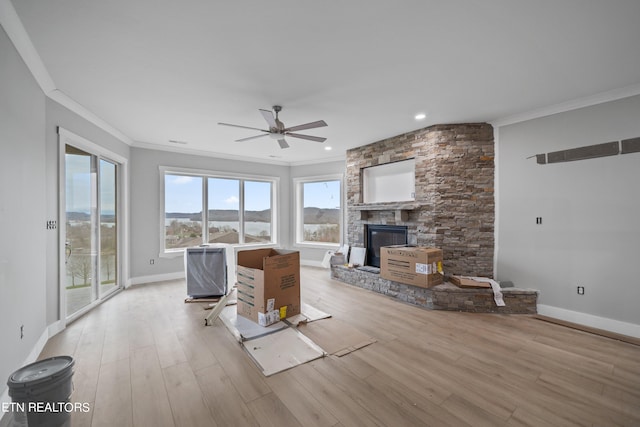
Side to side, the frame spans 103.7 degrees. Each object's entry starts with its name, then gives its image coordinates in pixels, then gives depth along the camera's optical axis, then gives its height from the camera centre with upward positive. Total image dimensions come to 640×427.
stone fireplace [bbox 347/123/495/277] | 3.85 +0.27
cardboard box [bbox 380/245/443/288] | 3.61 -0.78
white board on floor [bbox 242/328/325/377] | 2.25 -1.33
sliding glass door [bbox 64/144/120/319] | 3.29 -0.19
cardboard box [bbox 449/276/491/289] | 3.50 -0.99
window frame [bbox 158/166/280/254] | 5.10 +0.32
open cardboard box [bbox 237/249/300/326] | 2.96 -0.92
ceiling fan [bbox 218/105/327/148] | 2.76 +1.04
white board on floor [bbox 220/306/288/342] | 2.76 -1.32
